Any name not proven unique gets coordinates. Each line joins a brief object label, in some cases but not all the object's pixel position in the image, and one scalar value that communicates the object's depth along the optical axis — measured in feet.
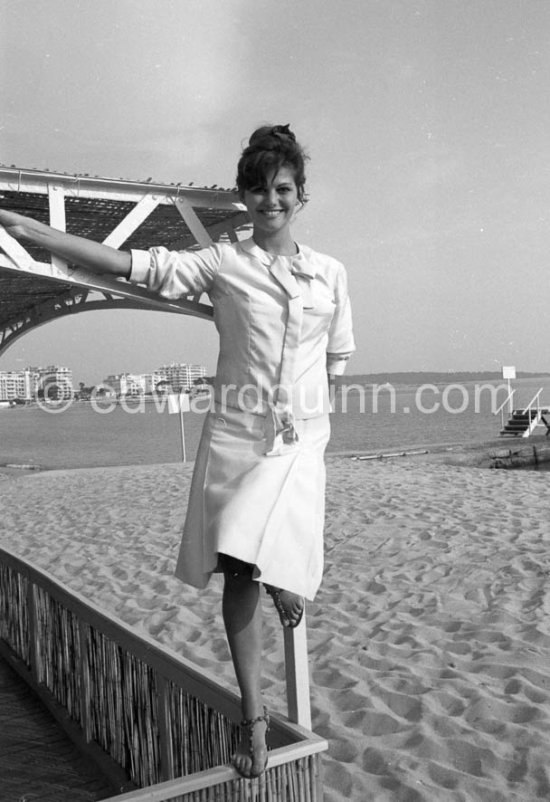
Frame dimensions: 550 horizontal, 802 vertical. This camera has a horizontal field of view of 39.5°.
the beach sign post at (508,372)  78.69
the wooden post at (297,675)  5.04
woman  4.25
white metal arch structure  17.19
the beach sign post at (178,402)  43.62
